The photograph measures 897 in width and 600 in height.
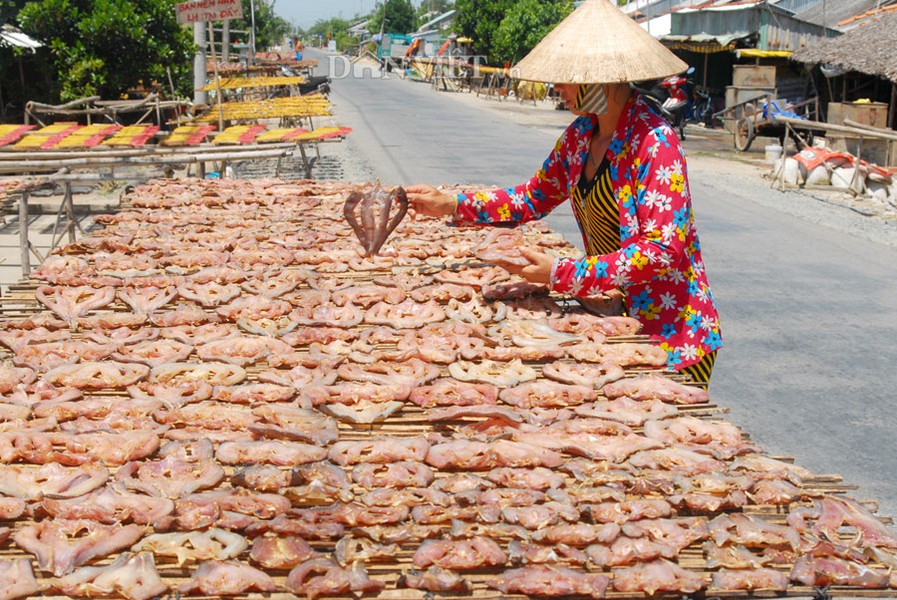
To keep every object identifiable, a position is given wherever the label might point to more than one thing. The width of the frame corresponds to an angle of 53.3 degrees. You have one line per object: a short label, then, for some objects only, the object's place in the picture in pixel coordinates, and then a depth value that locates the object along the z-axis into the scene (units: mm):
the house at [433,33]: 63350
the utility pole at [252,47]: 36856
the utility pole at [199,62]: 17172
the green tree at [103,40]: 15727
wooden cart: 18625
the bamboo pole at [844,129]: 12203
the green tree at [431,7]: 103675
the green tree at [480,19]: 40312
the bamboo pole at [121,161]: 6672
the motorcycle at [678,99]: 19969
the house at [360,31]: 100125
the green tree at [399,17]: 81562
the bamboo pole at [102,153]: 7688
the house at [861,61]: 16031
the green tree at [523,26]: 35656
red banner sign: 11914
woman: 3006
